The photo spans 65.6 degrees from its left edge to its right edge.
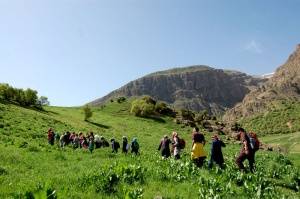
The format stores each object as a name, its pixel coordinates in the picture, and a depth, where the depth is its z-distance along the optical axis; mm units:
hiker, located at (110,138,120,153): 18983
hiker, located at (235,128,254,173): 10596
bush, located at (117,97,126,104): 54003
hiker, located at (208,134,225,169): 10737
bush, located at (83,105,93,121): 41475
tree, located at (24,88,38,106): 40286
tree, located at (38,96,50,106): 48049
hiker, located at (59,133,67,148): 20339
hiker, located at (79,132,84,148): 21239
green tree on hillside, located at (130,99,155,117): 47298
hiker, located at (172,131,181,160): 13147
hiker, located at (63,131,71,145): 20794
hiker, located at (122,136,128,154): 18634
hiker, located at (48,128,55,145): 20487
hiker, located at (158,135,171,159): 14297
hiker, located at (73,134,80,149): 21251
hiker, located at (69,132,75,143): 21678
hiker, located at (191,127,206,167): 10831
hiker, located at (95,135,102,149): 21426
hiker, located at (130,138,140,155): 17169
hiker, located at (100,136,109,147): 22256
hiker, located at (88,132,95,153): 18194
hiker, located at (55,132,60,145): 22052
